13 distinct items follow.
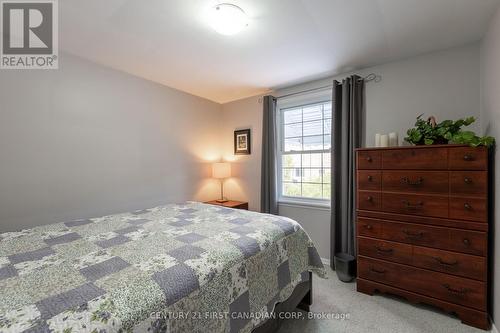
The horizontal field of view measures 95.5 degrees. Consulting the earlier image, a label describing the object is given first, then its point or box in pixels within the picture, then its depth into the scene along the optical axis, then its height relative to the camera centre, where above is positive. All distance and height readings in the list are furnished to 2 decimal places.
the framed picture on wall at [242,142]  3.73 +0.40
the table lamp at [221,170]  3.75 -0.08
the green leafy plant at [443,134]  1.74 +0.26
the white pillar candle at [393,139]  2.30 +0.26
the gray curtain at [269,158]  3.36 +0.11
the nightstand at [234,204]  3.47 -0.60
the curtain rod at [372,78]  2.61 +1.01
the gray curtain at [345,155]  2.65 +0.12
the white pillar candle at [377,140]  2.39 +0.26
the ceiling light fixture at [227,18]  1.63 +1.11
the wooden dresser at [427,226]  1.77 -0.54
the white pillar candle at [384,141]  2.32 +0.24
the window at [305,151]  3.10 +0.20
